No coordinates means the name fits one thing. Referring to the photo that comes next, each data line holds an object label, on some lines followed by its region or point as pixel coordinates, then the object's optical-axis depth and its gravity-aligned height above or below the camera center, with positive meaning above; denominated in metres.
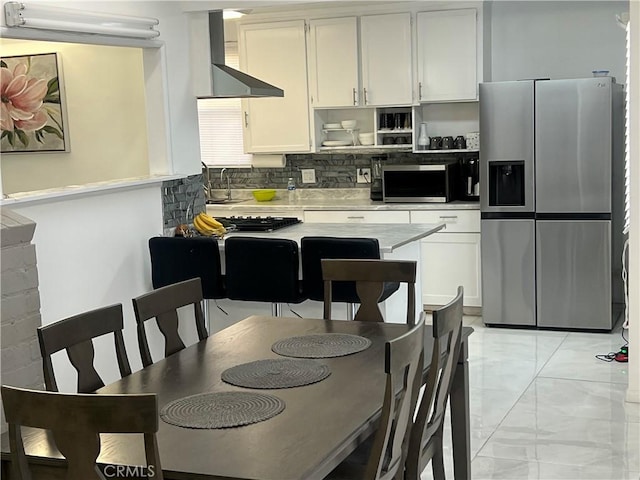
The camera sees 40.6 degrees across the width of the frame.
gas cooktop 5.36 -0.50
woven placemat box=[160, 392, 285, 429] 2.41 -0.76
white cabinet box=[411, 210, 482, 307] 6.73 -0.93
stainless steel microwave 6.83 -0.35
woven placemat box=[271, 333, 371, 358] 3.10 -0.75
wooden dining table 2.12 -0.77
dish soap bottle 7.76 -0.41
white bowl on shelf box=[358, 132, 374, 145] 7.37 +0.02
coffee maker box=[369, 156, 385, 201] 7.21 -0.34
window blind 7.88 +0.13
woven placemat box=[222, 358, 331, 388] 2.76 -0.75
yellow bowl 7.56 -0.44
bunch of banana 5.26 -0.48
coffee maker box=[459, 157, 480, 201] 6.94 -0.35
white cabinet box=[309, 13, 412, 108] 6.96 +0.65
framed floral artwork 5.84 +0.25
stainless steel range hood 5.49 +0.43
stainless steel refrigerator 6.12 -0.47
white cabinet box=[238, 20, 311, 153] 7.25 +0.51
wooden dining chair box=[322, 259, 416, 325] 3.74 -0.59
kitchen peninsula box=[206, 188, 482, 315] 6.74 -0.68
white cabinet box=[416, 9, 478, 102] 6.77 +0.65
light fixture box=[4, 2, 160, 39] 4.09 +0.67
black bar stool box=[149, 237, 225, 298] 4.87 -0.65
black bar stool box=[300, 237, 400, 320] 4.50 -0.60
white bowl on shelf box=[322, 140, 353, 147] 7.41 -0.01
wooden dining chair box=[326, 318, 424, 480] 2.36 -0.78
